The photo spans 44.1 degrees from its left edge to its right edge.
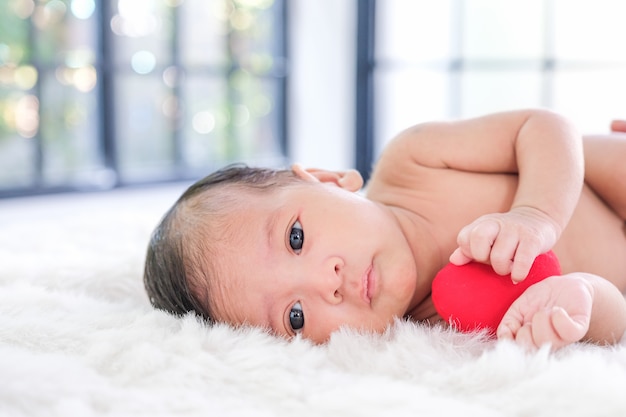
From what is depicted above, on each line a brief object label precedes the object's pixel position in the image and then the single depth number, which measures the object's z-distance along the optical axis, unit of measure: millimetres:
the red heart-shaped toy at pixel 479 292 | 995
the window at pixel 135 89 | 3123
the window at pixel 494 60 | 2871
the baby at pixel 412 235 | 987
